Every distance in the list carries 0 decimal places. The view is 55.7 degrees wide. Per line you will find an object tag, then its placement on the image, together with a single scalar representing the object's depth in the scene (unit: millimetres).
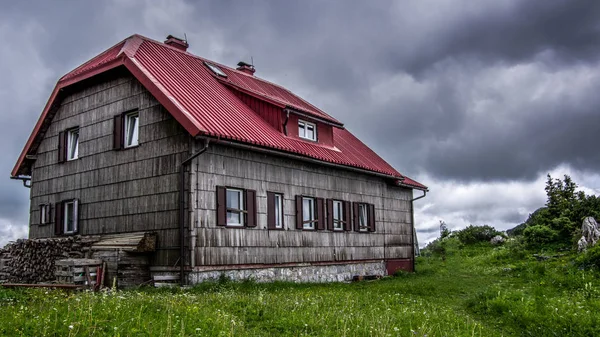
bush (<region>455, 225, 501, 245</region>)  38938
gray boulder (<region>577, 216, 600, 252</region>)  23503
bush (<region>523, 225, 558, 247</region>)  28562
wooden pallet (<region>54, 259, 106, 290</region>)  15820
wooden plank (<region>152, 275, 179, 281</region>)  16791
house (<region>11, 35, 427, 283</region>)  17203
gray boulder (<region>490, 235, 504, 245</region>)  36888
